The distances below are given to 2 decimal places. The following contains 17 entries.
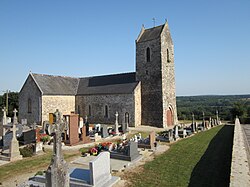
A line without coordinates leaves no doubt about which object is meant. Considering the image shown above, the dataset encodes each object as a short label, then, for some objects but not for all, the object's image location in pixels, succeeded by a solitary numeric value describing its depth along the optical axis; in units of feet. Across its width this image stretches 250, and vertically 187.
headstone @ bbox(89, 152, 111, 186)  21.61
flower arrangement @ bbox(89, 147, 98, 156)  36.24
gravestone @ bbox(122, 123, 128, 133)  63.54
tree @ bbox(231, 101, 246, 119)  101.17
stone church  80.07
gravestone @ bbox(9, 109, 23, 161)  34.60
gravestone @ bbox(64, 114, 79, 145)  46.75
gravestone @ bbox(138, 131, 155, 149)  41.88
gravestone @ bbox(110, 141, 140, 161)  32.78
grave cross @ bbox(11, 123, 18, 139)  36.86
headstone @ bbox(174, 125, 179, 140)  53.08
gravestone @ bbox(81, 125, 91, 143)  49.11
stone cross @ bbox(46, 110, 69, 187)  16.81
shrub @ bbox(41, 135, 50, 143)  48.14
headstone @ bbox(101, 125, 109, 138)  56.33
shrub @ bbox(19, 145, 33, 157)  36.80
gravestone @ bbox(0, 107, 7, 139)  52.58
